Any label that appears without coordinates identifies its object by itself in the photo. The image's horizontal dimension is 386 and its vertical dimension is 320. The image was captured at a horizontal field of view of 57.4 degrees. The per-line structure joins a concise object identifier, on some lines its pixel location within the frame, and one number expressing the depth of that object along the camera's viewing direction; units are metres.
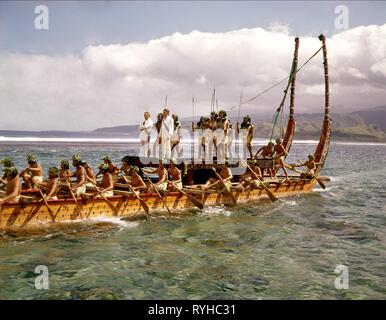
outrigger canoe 13.11
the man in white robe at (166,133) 19.67
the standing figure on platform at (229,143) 22.27
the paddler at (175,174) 18.27
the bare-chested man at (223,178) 19.48
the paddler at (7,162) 13.38
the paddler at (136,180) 17.12
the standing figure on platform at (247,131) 22.83
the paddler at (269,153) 25.73
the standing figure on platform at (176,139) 20.61
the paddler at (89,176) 15.76
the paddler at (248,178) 20.69
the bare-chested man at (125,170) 19.08
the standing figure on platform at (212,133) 22.00
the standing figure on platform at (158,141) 19.94
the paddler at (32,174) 15.06
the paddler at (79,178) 14.91
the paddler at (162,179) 17.50
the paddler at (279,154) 24.94
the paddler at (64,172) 15.28
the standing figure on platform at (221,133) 21.66
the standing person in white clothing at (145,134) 19.83
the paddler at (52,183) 13.78
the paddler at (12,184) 12.95
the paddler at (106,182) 15.62
